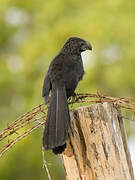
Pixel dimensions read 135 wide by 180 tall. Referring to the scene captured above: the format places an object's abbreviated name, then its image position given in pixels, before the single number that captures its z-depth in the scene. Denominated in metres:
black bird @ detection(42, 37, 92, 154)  5.97
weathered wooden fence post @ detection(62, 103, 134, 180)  5.88
